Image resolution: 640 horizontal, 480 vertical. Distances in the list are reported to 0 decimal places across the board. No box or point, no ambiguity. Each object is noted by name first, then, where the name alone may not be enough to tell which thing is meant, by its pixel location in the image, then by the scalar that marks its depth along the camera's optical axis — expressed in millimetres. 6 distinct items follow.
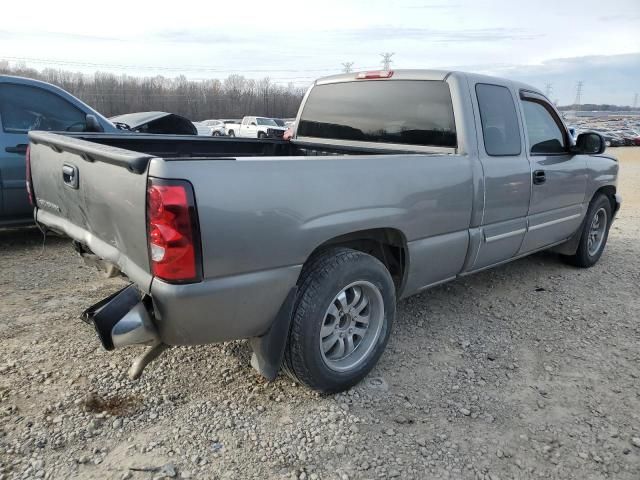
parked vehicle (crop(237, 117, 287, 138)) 33250
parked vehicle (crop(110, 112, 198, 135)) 7977
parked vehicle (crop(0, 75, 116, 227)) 5086
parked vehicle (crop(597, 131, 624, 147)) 42622
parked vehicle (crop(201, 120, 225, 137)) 35303
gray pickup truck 2205
